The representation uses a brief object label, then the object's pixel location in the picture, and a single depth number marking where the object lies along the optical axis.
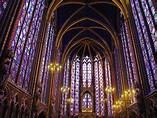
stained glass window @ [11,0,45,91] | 10.93
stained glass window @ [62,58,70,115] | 25.36
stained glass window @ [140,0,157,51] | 11.41
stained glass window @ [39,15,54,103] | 16.61
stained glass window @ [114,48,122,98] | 21.81
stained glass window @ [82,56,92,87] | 29.41
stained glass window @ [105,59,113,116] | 24.72
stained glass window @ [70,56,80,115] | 26.53
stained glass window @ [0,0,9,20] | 9.24
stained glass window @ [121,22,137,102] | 16.28
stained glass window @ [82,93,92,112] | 27.67
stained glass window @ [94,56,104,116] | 26.52
